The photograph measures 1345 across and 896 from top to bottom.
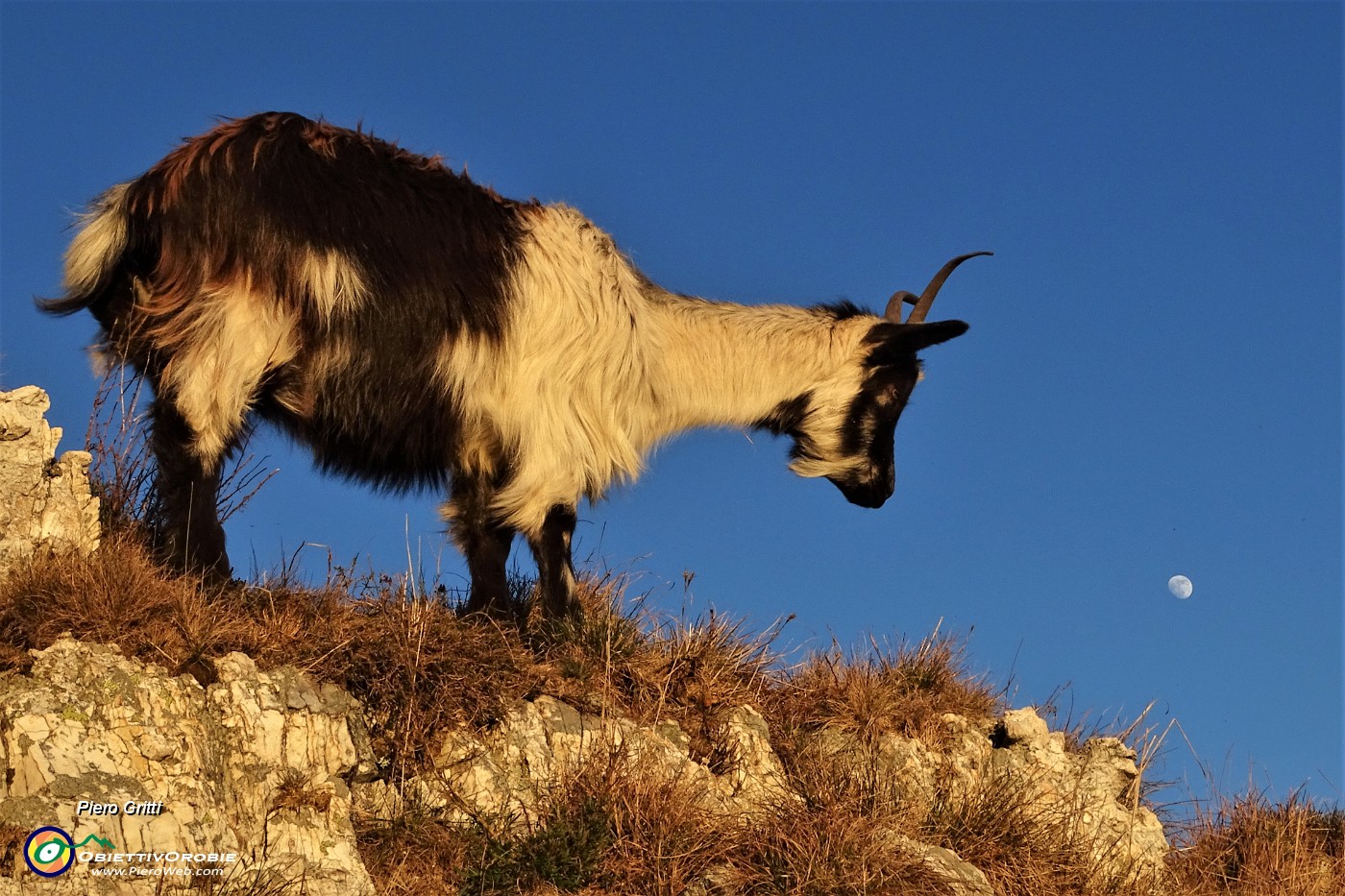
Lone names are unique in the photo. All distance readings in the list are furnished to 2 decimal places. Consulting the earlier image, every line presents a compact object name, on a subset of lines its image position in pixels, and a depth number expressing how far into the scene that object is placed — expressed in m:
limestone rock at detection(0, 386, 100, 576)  11.88
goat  12.50
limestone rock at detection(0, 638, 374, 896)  9.65
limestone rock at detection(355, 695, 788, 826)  11.95
